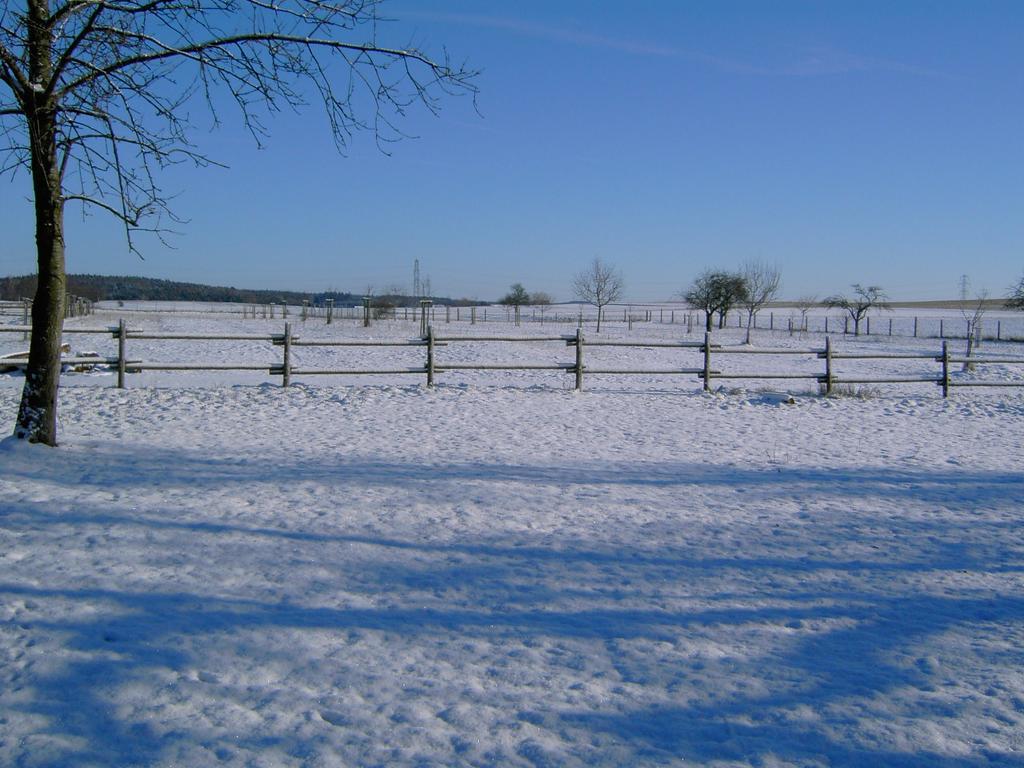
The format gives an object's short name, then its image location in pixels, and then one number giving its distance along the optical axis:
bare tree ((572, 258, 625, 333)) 55.09
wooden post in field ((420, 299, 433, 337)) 38.40
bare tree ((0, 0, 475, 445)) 6.47
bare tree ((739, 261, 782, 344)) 50.84
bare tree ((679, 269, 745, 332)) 50.78
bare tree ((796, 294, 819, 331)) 58.54
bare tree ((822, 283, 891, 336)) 53.72
